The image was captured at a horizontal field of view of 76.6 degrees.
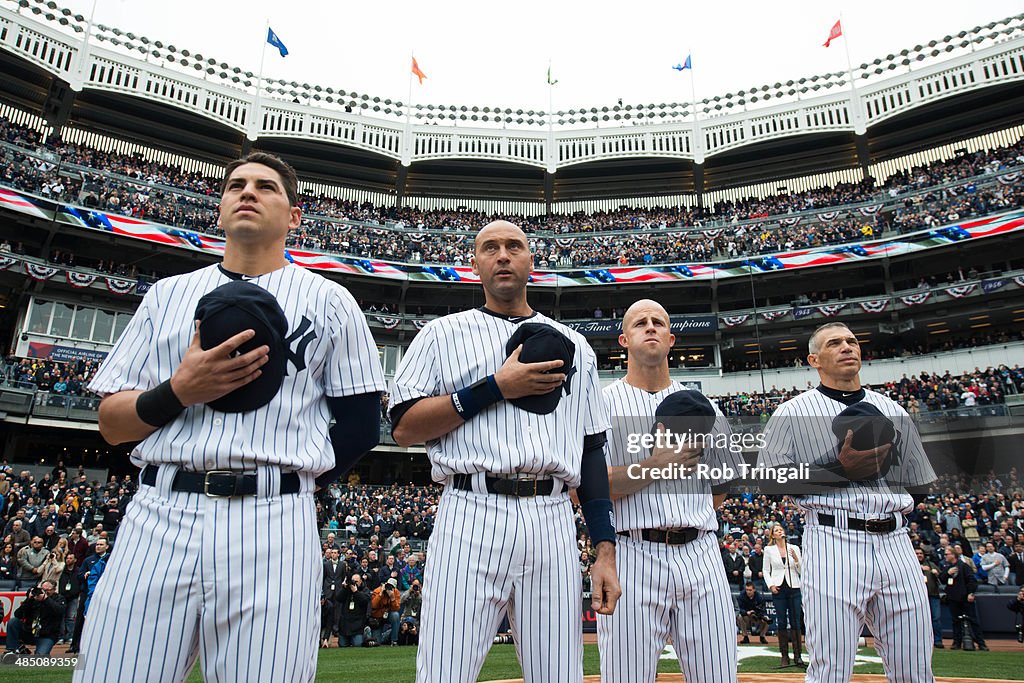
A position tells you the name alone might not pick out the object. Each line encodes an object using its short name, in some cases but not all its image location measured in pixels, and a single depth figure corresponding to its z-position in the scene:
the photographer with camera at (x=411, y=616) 12.23
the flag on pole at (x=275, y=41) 37.88
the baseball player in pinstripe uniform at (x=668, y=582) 3.33
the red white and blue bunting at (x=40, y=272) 28.09
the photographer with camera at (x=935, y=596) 10.57
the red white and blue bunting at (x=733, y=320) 35.34
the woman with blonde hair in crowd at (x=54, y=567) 9.54
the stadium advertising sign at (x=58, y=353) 28.89
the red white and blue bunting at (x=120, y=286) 29.86
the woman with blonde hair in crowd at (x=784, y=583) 8.92
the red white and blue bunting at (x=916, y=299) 32.19
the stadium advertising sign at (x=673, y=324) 35.62
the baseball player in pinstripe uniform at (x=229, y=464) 1.90
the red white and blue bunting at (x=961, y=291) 30.94
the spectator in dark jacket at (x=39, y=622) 8.72
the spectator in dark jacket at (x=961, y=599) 10.46
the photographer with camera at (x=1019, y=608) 10.89
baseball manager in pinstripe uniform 3.67
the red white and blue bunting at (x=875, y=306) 33.03
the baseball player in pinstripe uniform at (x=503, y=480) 2.53
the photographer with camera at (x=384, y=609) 11.89
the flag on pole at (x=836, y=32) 36.77
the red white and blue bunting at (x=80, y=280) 29.16
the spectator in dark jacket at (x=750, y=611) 11.95
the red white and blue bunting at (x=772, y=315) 34.53
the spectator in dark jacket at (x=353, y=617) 11.42
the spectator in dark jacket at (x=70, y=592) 9.60
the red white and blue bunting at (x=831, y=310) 33.66
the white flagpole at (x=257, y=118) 39.34
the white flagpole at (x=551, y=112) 43.88
